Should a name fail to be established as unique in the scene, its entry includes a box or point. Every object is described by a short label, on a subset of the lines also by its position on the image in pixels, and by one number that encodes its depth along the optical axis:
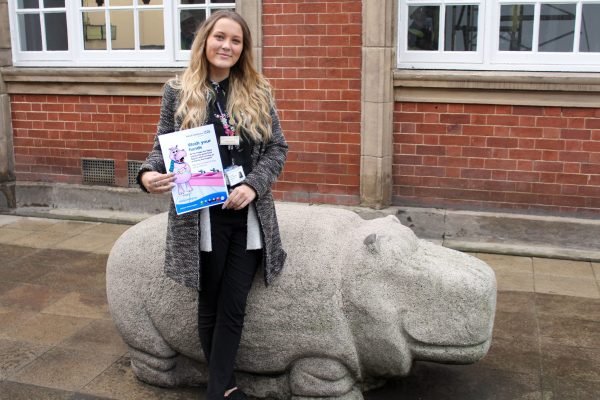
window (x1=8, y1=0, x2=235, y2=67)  7.58
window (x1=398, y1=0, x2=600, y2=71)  6.51
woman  3.21
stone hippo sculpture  3.29
